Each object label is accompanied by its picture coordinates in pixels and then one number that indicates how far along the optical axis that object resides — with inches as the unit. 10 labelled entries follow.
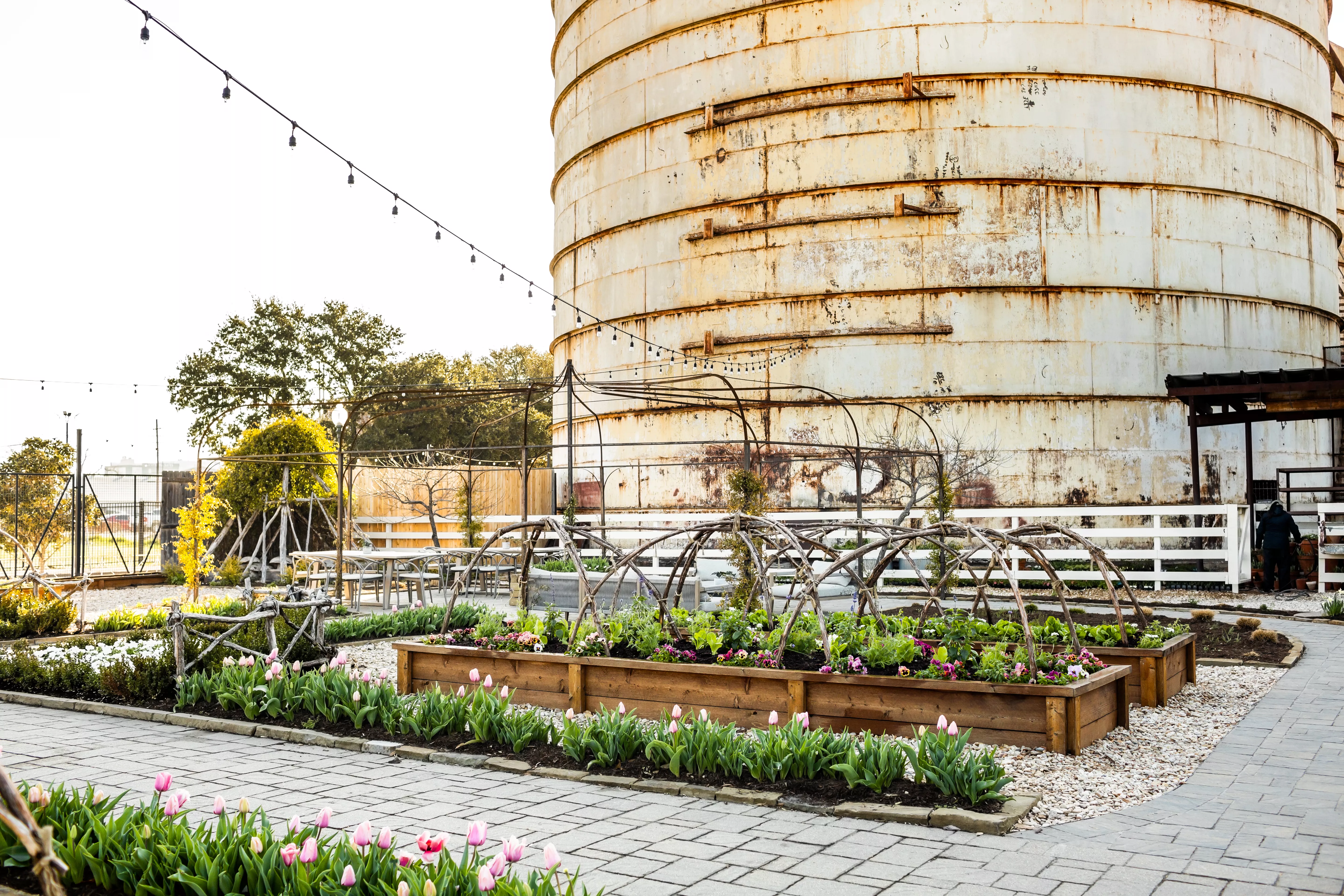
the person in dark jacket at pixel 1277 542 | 666.2
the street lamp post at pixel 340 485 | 598.9
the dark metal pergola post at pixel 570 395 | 570.9
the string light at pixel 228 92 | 286.8
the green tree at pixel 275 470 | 902.4
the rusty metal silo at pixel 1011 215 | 860.0
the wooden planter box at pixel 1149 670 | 321.7
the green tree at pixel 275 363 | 1776.6
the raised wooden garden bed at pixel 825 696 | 260.1
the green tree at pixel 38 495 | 756.0
